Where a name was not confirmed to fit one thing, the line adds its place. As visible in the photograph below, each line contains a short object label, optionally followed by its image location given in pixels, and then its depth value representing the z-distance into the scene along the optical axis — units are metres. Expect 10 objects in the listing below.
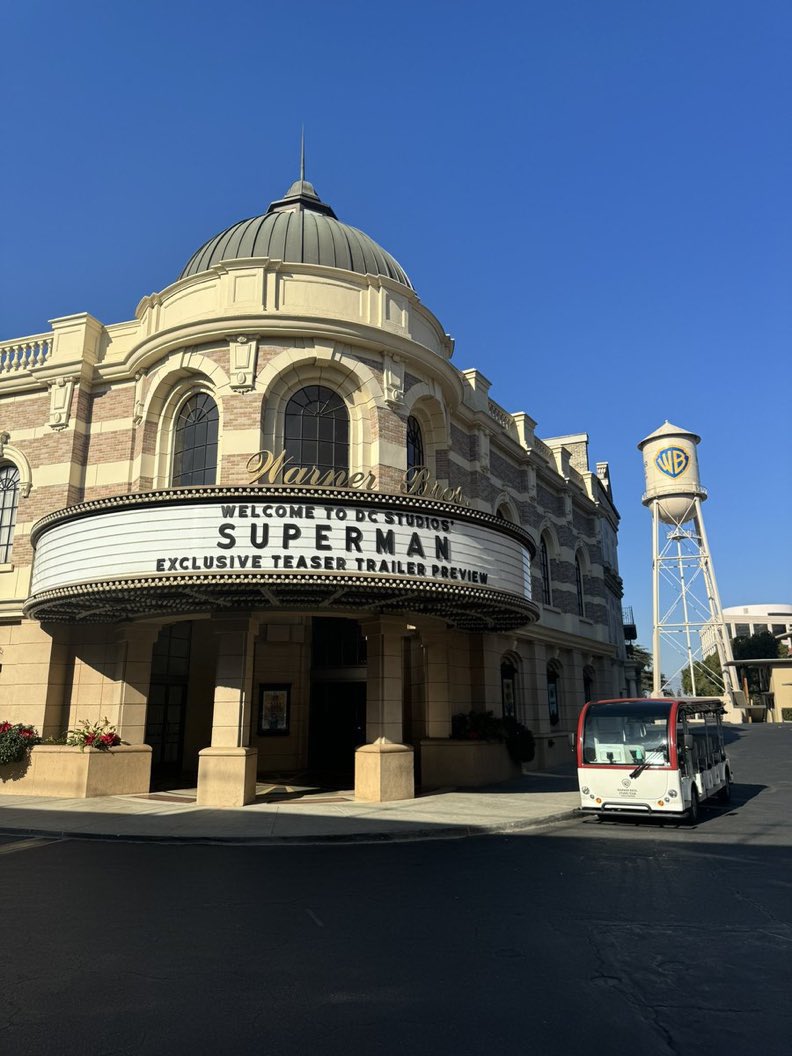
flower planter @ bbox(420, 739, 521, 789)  19.52
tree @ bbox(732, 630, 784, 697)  86.37
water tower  56.81
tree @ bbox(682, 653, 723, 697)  85.60
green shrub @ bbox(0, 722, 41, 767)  17.34
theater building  14.34
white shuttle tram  14.11
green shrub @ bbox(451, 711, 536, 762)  20.20
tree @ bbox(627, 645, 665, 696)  89.69
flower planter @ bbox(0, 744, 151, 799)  16.98
